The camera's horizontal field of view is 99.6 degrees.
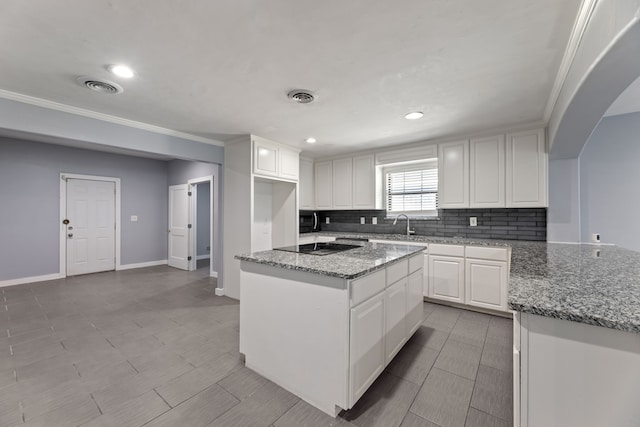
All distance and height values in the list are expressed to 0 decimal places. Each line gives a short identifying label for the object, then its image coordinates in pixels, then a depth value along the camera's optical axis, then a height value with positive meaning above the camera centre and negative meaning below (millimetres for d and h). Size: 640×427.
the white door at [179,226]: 5863 -270
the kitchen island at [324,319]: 1629 -721
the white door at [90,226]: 5152 -248
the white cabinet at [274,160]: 3779 +820
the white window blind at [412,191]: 4281 +397
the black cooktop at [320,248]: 2324 -321
